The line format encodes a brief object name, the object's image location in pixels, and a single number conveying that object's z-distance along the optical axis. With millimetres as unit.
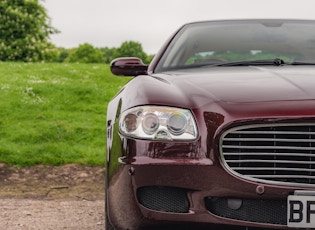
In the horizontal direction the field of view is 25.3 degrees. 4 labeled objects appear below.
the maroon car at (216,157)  3201
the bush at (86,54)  99688
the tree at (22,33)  43625
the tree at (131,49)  98044
